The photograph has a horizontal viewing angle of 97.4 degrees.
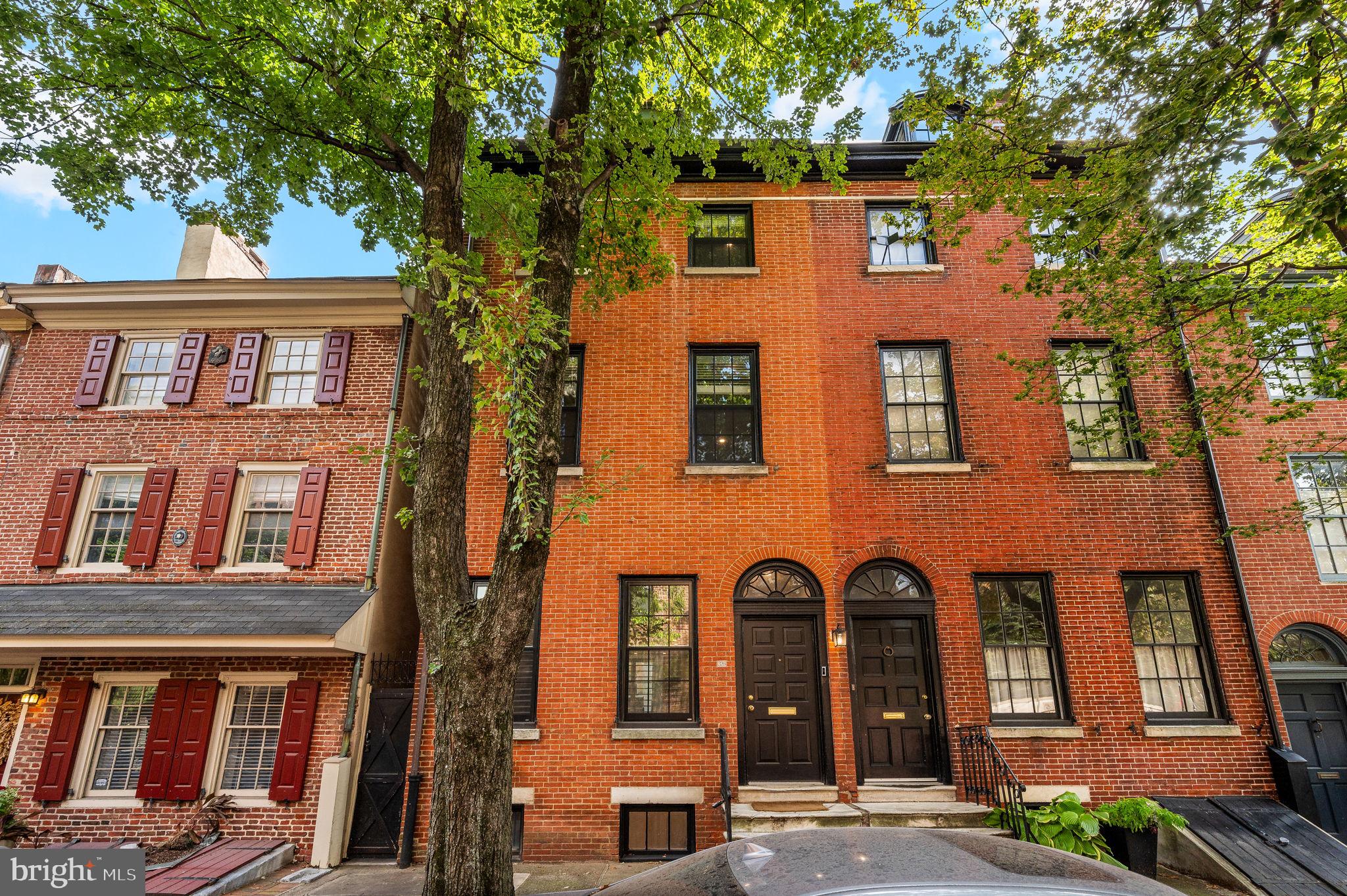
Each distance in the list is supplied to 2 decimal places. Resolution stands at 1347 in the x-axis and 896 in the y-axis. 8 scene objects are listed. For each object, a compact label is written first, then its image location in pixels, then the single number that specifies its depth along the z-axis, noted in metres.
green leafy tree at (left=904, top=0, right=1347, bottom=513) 5.81
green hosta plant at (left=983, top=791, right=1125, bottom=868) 6.52
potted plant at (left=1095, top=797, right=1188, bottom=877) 6.68
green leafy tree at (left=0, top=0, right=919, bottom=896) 4.98
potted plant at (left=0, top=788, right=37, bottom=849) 7.89
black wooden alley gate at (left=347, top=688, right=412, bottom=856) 8.03
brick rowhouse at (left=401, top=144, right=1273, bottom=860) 7.86
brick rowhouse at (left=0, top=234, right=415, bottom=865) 8.16
